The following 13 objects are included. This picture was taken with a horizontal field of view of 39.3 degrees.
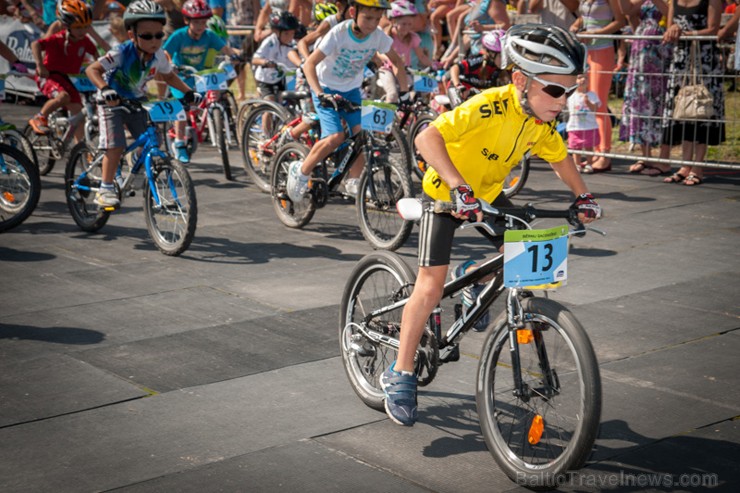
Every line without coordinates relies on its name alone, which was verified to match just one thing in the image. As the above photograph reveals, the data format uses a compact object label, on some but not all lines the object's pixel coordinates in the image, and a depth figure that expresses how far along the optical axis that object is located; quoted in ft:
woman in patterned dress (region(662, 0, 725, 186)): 39.81
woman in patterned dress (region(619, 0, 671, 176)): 41.78
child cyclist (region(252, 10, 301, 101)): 44.70
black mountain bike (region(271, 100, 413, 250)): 30.78
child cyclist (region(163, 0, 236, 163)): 44.09
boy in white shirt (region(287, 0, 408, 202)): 31.73
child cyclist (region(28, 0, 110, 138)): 43.32
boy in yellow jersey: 15.53
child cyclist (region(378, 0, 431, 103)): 43.27
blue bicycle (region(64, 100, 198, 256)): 30.07
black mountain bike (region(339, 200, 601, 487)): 14.17
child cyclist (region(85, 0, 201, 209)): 30.91
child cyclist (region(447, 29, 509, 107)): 39.81
